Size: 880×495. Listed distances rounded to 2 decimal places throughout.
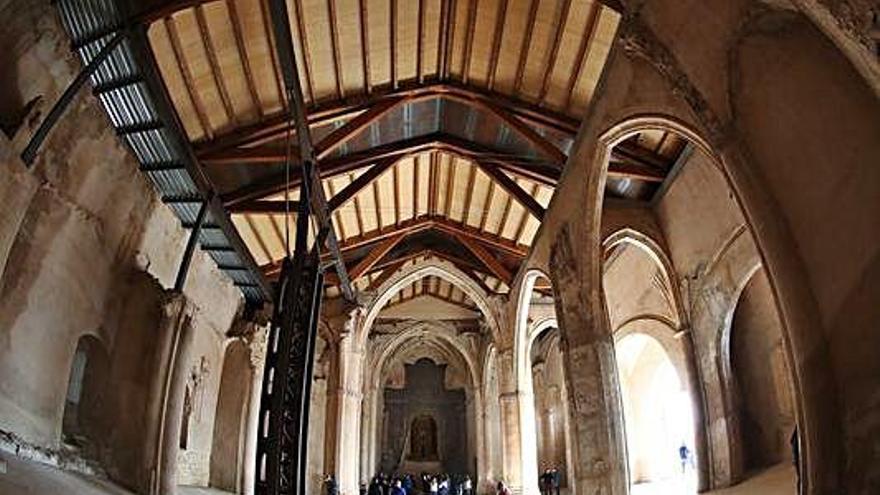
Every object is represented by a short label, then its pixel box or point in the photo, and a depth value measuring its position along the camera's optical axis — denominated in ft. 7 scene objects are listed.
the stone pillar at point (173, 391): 42.09
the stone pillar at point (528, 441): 69.26
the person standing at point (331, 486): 67.41
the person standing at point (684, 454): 61.16
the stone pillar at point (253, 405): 59.93
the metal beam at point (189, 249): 43.78
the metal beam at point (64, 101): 28.76
